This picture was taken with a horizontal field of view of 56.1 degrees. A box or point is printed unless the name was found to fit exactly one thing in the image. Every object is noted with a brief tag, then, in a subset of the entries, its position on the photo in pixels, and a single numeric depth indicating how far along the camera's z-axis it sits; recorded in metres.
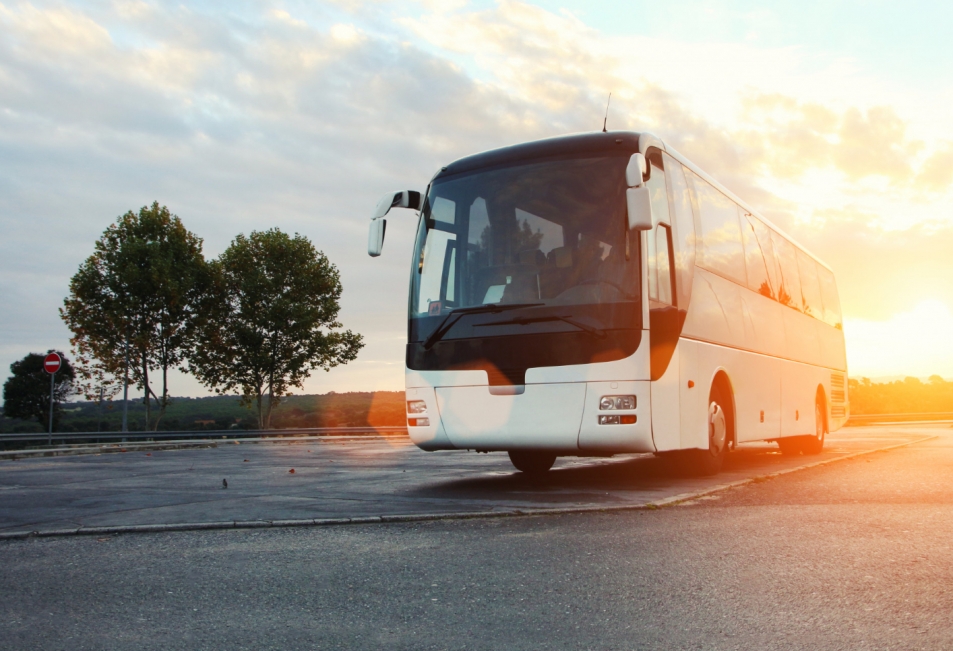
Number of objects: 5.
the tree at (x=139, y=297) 41.91
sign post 26.03
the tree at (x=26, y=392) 68.12
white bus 9.04
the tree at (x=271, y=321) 48.59
